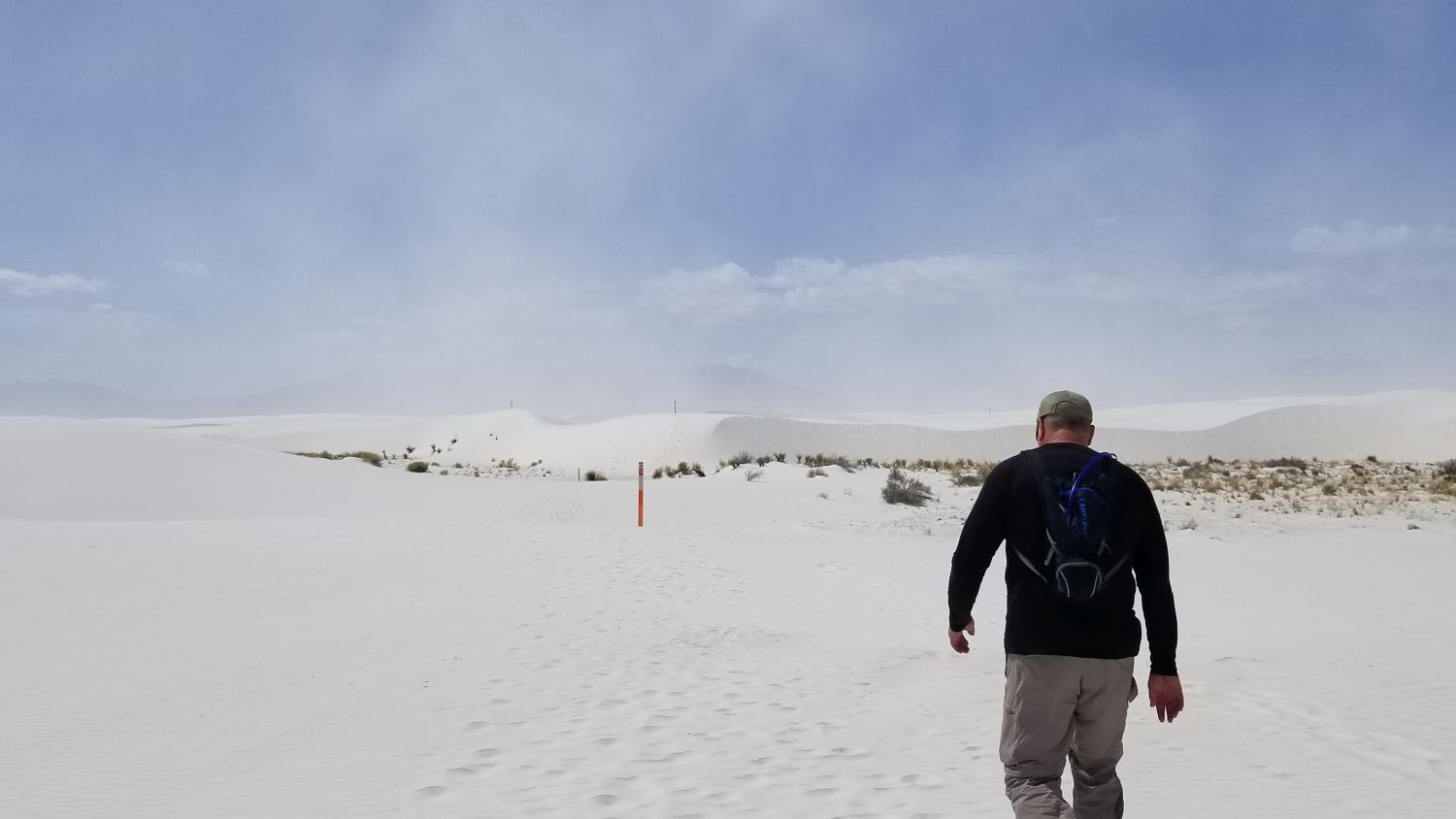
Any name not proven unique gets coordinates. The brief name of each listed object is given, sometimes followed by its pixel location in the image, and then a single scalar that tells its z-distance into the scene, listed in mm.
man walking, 3271
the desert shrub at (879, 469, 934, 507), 24125
